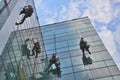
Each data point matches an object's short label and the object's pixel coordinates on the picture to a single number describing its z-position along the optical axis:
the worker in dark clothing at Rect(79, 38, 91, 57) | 31.34
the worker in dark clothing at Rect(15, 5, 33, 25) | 26.44
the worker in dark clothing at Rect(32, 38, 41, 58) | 30.10
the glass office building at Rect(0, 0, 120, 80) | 20.08
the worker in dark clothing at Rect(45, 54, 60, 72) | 29.86
